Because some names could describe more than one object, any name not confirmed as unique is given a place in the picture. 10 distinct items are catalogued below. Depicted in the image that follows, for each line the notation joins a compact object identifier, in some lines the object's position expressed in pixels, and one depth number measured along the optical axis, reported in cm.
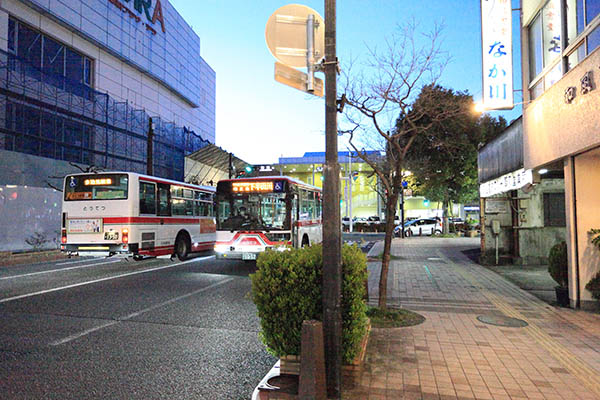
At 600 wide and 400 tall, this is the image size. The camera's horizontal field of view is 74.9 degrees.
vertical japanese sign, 884
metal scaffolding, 2019
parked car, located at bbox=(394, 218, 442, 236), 3581
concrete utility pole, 359
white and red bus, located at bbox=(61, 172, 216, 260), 1228
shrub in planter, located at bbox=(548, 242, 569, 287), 752
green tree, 2700
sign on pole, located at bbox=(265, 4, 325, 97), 400
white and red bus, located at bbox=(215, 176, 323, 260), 1197
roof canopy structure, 3238
